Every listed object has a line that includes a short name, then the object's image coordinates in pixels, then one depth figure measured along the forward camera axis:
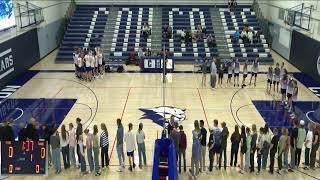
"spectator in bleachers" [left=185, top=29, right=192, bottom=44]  26.73
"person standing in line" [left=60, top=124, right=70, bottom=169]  10.35
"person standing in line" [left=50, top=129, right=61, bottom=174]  10.31
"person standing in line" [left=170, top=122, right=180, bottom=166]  10.16
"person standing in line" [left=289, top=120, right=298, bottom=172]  10.61
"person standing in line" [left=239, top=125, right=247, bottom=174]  10.37
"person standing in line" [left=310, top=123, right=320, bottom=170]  10.50
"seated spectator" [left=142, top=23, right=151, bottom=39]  27.45
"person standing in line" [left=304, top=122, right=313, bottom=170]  10.61
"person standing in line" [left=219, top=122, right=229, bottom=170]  10.37
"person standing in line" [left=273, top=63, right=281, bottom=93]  17.73
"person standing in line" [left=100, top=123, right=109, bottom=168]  10.41
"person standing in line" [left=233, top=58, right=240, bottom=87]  19.39
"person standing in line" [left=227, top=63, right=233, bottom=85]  19.36
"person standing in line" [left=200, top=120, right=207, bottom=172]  10.33
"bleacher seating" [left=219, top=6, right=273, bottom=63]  25.80
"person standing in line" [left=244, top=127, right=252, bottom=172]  10.34
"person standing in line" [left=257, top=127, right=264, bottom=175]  10.34
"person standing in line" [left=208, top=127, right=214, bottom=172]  10.58
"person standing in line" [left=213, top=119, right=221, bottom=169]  10.38
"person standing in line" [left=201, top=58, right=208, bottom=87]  19.53
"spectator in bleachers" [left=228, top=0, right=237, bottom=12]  30.41
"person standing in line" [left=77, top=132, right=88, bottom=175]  10.42
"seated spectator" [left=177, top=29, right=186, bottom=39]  27.17
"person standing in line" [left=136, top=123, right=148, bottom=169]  10.59
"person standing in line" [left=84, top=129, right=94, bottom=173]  10.23
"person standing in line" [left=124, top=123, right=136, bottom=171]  10.52
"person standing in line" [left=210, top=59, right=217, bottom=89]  18.61
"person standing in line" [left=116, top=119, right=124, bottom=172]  10.51
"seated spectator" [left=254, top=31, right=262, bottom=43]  27.17
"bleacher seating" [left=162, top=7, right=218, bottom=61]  25.95
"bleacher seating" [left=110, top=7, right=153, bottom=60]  26.58
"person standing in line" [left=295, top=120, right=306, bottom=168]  10.56
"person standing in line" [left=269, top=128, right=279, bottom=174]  10.23
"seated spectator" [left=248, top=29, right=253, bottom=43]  26.97
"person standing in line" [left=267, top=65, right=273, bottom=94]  17.89
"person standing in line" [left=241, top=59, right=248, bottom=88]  19.00
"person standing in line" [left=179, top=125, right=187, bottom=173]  10.24
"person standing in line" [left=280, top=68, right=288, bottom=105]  16.34
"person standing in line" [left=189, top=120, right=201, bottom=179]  10.19
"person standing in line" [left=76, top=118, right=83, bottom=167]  10.52
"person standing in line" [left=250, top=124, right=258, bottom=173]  10.26
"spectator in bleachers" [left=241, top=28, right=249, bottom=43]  26.97
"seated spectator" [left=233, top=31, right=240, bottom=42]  27.19
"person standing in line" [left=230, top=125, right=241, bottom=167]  10.44
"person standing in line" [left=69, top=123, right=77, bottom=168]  10.40
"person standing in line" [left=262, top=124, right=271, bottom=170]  10.30
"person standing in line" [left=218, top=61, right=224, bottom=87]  19.38
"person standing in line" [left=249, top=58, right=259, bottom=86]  18.99
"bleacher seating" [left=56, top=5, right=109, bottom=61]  26.96
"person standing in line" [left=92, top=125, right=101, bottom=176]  10.26
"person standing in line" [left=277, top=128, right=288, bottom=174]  10.26
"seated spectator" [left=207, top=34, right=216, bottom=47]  26.38
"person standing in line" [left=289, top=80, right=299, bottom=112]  15.30
